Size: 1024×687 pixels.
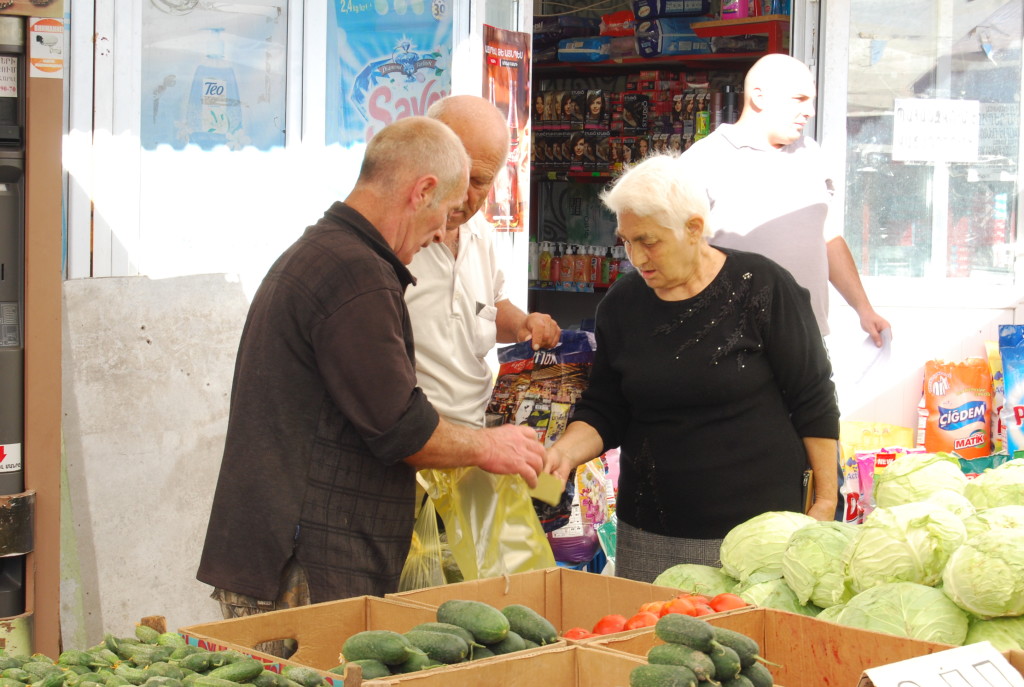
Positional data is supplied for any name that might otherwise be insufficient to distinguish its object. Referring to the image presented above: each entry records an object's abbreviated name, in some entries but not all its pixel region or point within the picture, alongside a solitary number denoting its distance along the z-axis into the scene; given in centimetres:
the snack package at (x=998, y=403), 581
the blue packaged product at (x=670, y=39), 743
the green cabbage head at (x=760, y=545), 262
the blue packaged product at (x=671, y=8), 750
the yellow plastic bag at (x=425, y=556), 291
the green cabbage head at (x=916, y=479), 280
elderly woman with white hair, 312
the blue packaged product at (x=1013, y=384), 562
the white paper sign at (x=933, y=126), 611
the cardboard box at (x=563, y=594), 246
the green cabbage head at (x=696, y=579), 270
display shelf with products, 721
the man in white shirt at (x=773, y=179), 436
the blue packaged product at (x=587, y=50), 782
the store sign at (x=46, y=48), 337
